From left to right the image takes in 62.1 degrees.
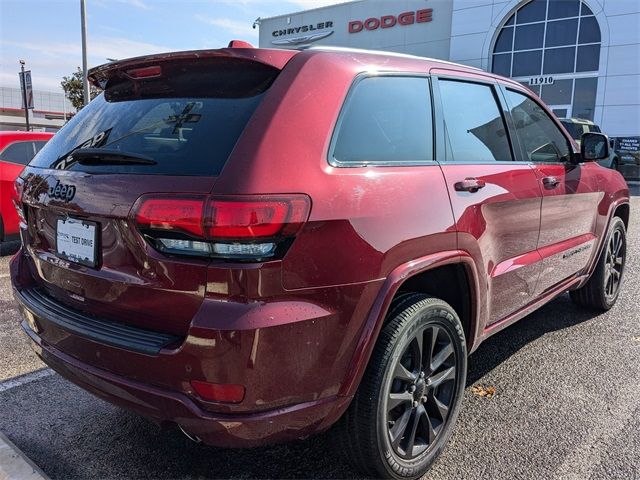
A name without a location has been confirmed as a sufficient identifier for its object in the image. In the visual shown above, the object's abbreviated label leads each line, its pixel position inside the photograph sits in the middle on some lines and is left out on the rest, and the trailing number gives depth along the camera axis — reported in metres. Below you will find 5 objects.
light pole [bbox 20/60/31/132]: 18.56
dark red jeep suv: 1.80
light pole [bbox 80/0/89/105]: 17.08
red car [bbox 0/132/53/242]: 6.32
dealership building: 23.66
